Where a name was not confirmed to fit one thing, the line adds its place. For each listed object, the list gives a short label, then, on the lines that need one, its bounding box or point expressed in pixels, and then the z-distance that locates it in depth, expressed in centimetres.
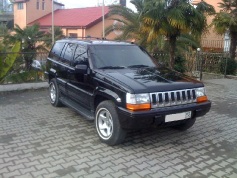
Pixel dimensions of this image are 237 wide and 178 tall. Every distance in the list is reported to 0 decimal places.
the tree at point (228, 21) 1373
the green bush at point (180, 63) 1245
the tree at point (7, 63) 911
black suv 443
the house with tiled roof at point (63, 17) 3077
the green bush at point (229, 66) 1388
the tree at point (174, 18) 889
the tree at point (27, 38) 1465
